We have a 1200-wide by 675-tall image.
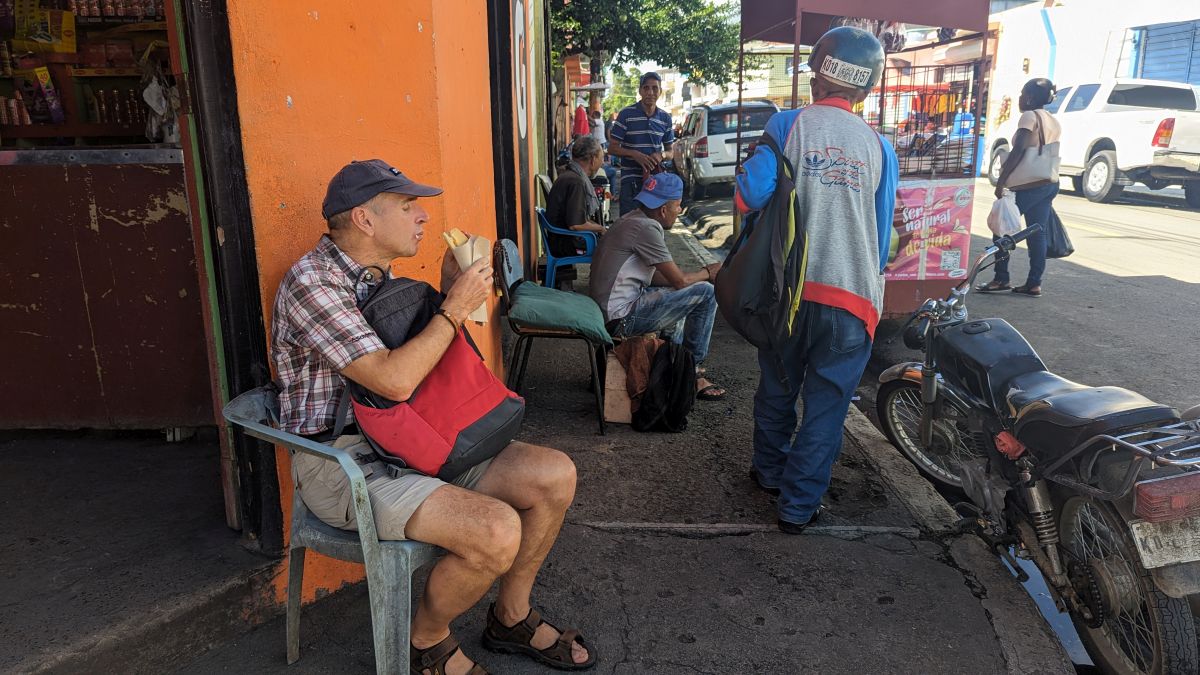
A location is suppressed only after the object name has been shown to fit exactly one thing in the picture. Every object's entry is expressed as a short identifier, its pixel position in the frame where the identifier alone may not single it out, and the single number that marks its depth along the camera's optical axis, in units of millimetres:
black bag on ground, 4008
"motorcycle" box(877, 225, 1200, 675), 2168
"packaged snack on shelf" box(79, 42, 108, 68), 3832
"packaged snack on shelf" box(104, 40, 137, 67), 3822
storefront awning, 5168
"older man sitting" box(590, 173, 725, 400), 4262
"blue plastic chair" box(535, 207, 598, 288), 6164
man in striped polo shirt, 7957
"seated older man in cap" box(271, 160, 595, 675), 1985
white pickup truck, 12031
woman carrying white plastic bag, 6961
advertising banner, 5477
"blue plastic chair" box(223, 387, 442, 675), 1881
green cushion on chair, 3830
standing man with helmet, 2881
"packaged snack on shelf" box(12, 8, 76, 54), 3678
